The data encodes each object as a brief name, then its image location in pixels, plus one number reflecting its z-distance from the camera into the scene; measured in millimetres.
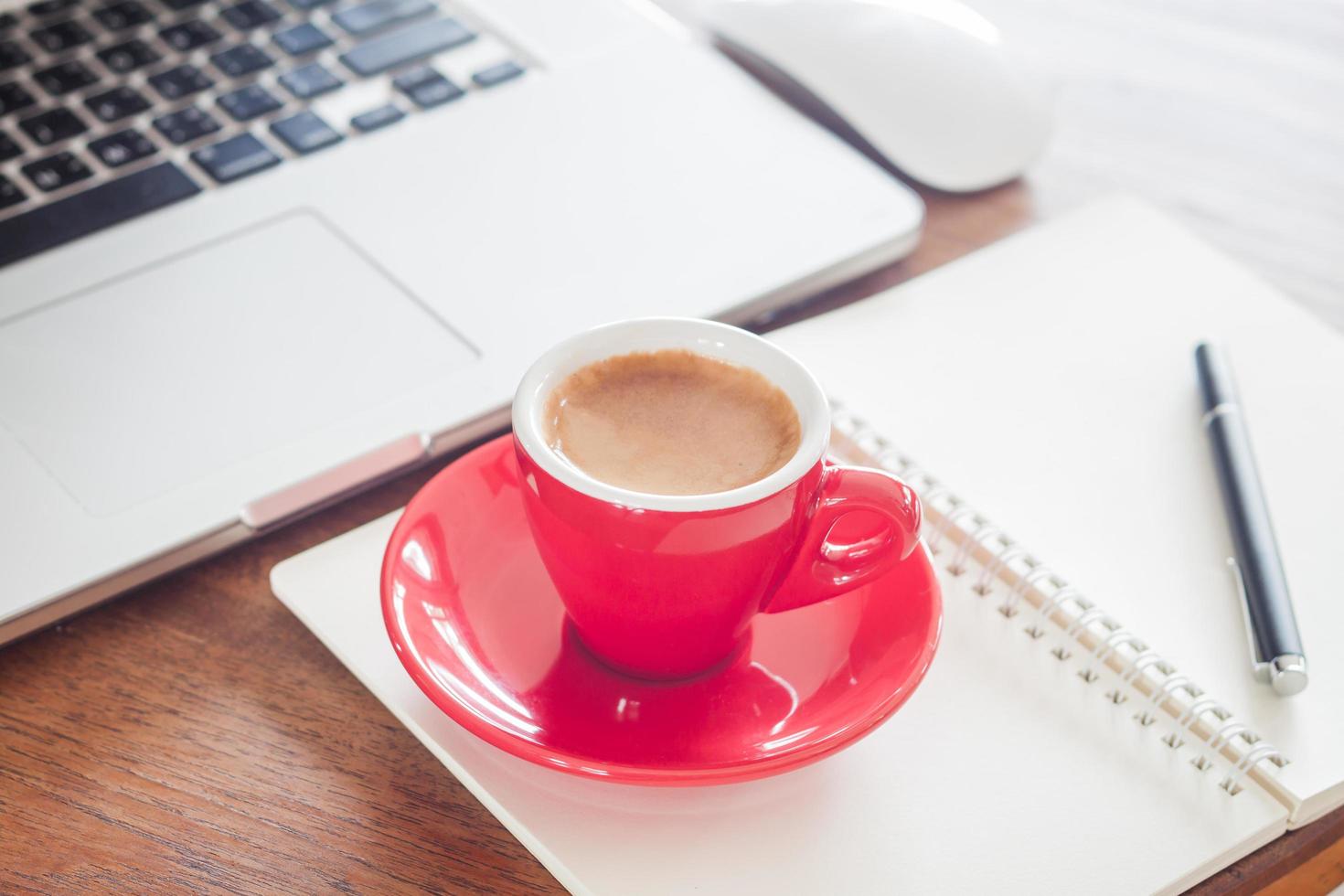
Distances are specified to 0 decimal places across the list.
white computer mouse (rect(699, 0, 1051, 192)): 759
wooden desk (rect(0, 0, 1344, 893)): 454
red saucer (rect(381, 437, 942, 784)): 443
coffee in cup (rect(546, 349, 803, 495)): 460
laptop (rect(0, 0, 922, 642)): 568
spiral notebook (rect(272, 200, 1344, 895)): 447
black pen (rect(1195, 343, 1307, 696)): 499
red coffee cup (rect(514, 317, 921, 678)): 430
